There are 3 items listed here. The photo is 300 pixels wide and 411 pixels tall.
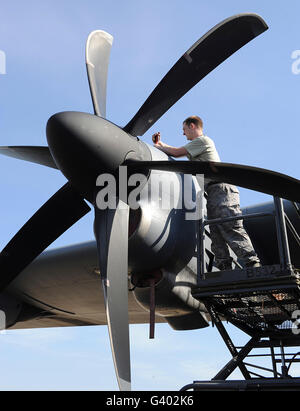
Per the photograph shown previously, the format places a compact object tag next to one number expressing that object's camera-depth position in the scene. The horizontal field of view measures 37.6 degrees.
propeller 5.77
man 6.21
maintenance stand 5.59
